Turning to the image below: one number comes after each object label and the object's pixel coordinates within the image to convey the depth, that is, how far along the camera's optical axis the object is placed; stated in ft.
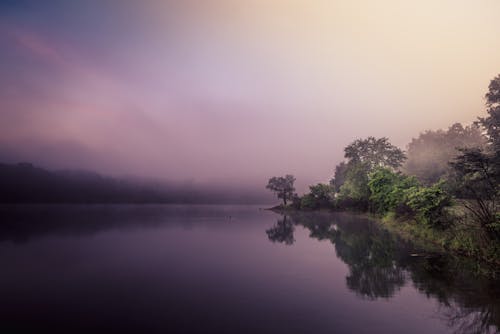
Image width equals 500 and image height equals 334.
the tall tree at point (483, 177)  52.22
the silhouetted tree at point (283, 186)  395.14
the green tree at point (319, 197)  310.86
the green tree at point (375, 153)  258.57
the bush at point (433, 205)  80.23
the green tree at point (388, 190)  131.54
